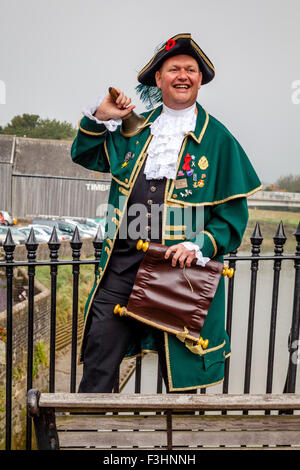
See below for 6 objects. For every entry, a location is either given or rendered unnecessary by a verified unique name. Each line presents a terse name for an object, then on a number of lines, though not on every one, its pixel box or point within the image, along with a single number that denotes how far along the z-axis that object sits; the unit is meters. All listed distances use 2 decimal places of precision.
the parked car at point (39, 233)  18.29
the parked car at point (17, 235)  16.31
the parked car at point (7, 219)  21.07
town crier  2.00
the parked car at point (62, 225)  20.83
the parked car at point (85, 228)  22.27
